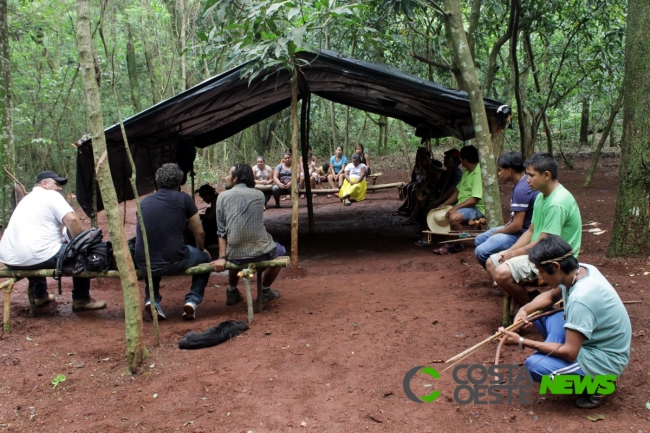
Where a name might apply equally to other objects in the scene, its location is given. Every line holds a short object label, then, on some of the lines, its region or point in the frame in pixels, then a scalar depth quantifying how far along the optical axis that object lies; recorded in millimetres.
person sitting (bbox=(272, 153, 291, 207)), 12047
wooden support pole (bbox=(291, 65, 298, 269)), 6164
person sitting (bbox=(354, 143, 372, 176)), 12237
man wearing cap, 4910
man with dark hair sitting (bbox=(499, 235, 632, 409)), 2658
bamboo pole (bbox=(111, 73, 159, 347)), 3469
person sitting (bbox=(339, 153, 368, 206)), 11820
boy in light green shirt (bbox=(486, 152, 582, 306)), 3654
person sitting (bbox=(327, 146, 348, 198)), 13367
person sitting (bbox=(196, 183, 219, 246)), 8359
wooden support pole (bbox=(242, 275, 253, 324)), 4473
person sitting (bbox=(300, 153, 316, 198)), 13797
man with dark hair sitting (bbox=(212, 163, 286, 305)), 4734
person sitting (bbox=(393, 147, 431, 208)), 9043
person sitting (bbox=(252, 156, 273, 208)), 12297
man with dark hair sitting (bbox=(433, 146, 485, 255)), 6809
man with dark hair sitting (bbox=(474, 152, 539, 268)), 4473
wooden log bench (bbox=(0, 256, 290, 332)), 4536
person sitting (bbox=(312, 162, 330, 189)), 13873
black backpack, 4809
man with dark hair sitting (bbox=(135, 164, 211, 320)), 4684
